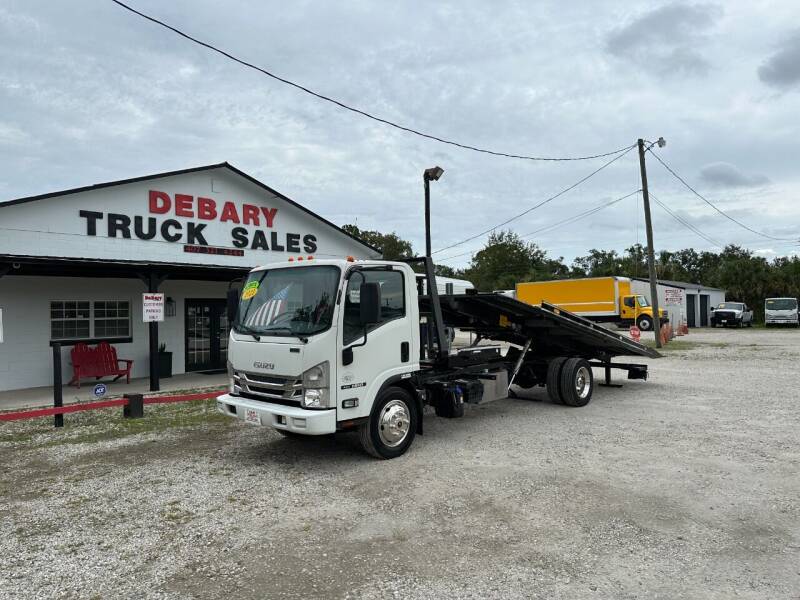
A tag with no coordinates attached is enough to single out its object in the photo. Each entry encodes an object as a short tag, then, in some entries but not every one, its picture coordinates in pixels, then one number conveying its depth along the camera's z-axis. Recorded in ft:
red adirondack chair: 41.92
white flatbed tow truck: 18.15
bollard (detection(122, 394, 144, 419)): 28.68
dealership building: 40.65
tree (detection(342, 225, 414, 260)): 195.52
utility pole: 70.49
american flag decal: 19.76
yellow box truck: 104.94
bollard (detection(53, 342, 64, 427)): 25.82
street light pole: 28.55
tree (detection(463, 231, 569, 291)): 223.71
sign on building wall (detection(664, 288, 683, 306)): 92.43
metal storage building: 107.04
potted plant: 46.42
